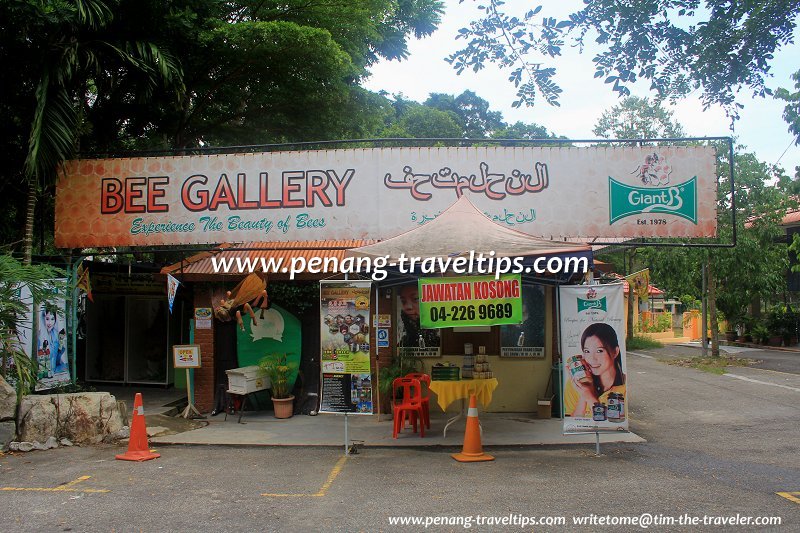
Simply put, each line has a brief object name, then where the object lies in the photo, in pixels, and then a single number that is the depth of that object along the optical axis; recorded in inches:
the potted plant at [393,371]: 437.7
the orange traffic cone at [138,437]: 344.8
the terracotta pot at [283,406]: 463.5
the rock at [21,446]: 358.9
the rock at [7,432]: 364.8
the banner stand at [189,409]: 462.0
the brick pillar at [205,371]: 484.4
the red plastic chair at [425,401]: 405.1
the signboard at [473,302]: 346.9
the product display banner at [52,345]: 436.1
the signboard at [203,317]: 483.8
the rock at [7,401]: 366.9
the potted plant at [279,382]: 463.5
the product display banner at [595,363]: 332.5
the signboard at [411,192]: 442.0
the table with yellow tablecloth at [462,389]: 370.3
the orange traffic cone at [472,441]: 333.1
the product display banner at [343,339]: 355.6
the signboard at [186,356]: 455.2
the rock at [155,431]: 401.2
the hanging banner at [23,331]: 394.9
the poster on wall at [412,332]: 478.6
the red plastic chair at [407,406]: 388.8
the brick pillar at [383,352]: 467.0
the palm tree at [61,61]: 429.1
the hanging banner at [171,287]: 428.8
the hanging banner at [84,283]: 479.5
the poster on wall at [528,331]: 472.7
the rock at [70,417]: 370.9
